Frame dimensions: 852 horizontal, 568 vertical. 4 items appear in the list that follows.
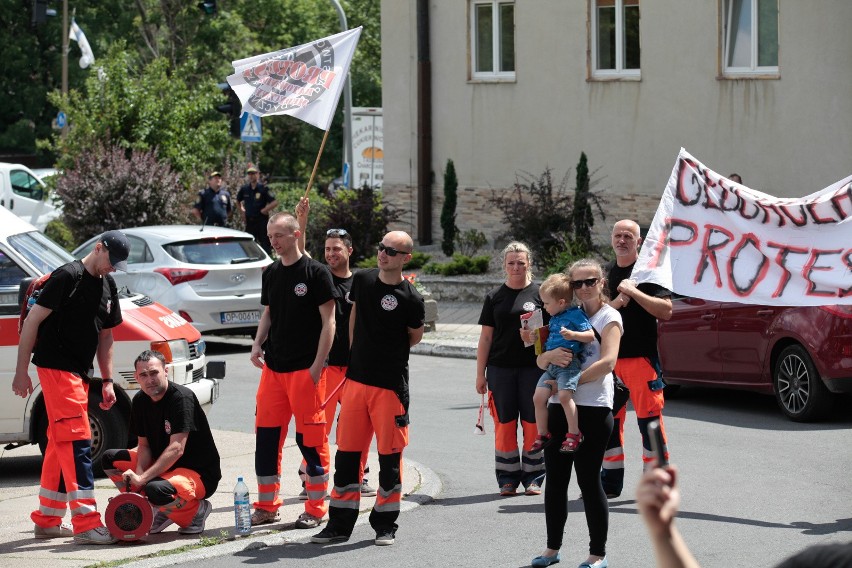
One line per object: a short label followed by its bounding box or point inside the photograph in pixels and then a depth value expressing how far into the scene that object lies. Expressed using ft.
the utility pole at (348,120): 94.07
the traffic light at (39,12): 113.19
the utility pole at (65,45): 143.64
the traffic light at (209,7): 96.99
